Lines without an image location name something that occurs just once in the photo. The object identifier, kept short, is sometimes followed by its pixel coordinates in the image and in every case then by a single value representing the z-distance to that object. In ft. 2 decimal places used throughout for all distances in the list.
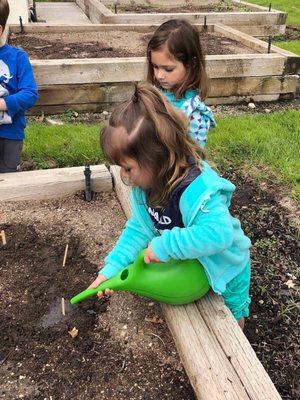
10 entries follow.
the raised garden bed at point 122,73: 16.46
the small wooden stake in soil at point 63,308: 7.00
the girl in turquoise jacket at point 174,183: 5.00
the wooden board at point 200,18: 25.67
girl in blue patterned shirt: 8.48
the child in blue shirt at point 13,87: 9.91
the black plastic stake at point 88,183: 9.62
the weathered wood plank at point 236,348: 5.14
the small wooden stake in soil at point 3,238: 8.51
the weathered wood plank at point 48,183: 9.75
